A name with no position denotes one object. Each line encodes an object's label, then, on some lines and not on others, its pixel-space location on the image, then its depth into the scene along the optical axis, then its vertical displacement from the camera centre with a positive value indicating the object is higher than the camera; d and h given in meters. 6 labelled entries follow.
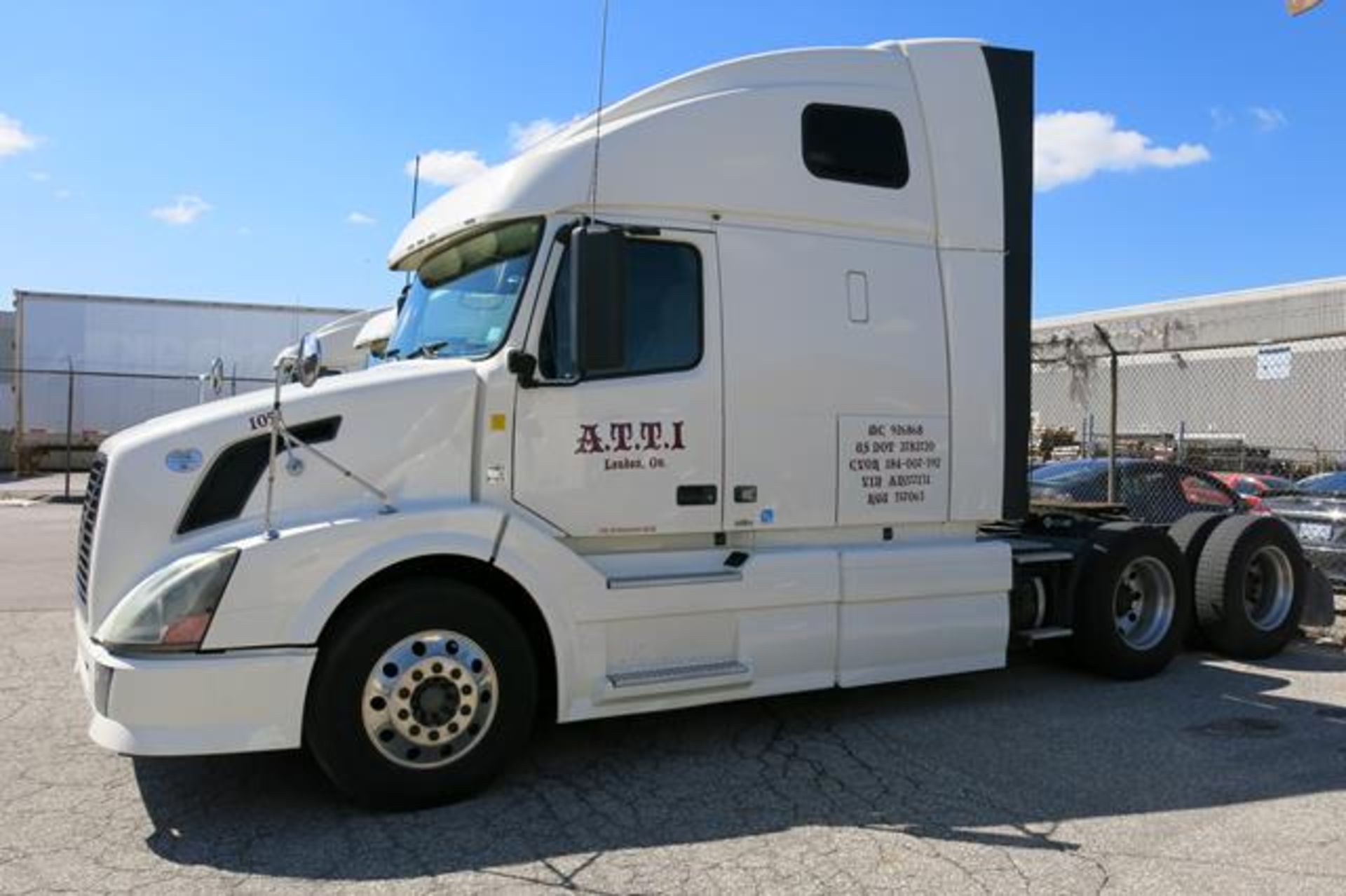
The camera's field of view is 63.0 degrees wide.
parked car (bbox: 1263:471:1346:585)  9.35 -0.58
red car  15.34 -0.44
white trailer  25.83 +2.01
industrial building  38.44 +2.84
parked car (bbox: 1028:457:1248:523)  10.37 -0.35
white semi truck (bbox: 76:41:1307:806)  4.51 -0.12
